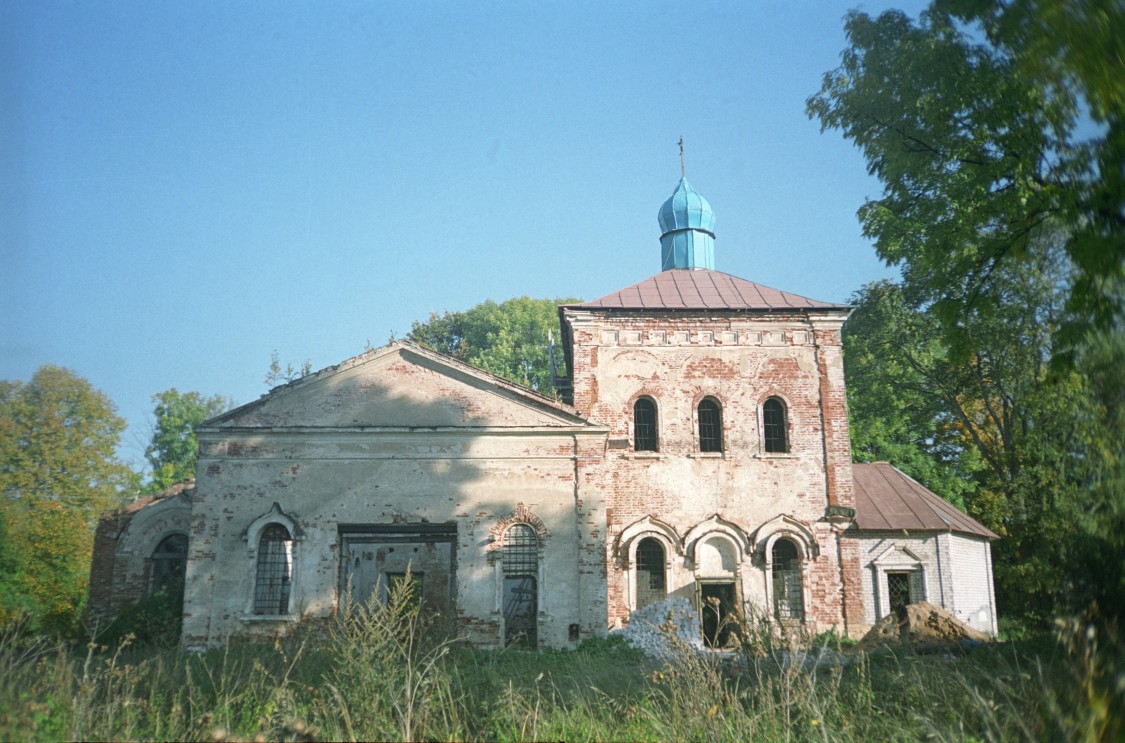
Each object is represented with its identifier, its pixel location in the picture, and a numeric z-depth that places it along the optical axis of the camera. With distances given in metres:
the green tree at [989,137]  6.29
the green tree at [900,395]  27.08
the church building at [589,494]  17.14
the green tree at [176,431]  46.06
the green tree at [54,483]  23.75
